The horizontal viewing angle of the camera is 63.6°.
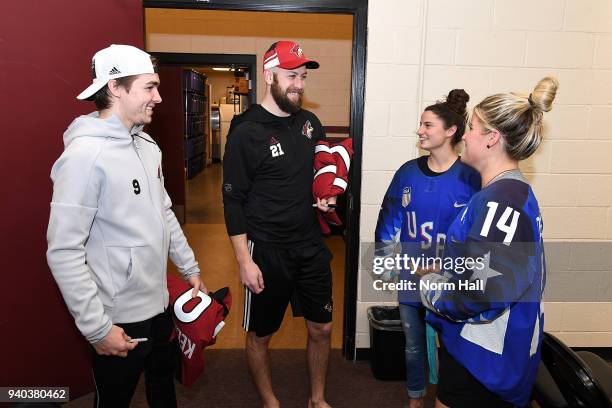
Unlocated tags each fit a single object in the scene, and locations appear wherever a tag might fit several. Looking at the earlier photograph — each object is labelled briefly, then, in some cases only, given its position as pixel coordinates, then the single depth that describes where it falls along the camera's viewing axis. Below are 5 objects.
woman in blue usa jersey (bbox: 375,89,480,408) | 2.18
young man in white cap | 1.49
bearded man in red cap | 2.24
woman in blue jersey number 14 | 1.40
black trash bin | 2.85
